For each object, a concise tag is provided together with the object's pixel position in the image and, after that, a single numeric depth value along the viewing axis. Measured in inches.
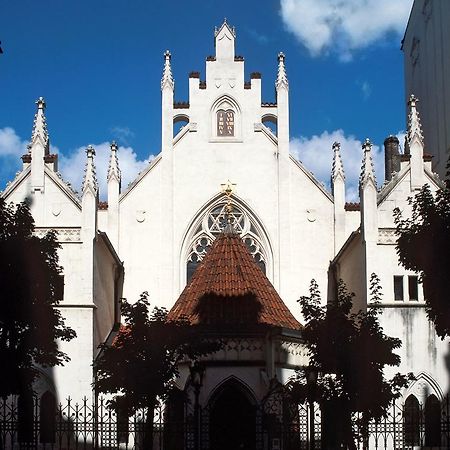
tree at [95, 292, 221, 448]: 1056.8
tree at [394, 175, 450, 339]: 849.5
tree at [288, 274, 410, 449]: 1039.6
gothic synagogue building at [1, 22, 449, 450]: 1343.5
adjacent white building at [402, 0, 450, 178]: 1680.6
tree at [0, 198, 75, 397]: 957.2
